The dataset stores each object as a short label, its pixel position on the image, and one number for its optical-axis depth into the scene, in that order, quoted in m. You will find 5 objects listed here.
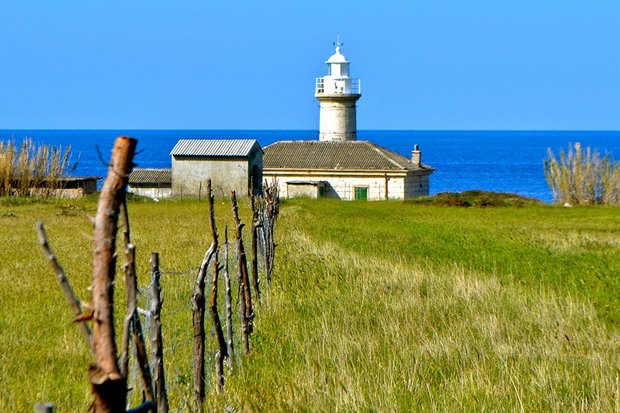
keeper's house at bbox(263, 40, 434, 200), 115.81
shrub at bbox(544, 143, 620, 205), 88.81
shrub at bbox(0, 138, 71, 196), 86.62
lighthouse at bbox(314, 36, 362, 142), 138.37
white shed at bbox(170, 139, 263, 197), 97.00
